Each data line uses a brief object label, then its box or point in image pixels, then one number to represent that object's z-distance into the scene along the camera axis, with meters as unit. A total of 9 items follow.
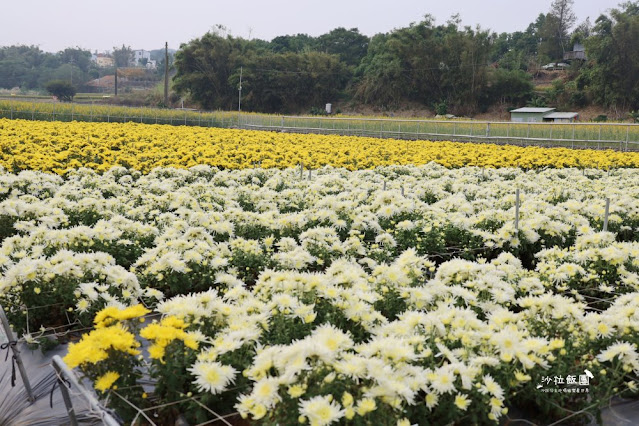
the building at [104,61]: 190.57
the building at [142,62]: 188.46
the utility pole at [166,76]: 47.88
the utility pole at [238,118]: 30.86
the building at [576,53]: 59.96
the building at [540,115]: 41.72
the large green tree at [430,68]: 52.31
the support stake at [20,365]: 3.37
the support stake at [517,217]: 5.91
